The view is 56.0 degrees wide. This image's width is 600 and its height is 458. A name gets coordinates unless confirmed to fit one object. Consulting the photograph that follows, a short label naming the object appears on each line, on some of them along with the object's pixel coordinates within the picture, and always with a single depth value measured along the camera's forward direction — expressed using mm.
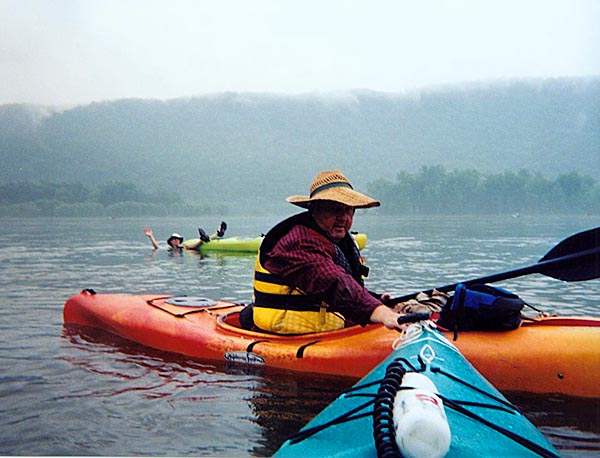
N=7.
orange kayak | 2389
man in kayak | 2471
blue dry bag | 2510
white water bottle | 1021
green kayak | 9742
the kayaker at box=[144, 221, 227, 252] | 10133
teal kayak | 1038
